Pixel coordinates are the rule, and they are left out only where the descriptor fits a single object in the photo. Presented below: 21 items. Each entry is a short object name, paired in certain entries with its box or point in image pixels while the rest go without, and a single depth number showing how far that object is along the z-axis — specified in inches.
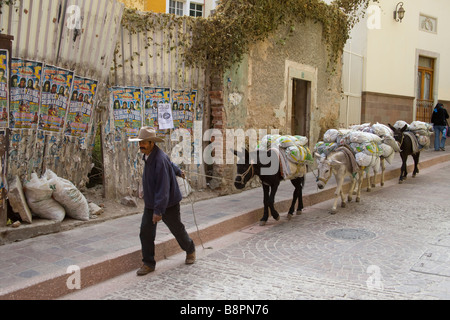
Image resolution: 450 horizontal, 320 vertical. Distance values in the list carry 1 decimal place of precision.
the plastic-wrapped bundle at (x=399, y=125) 456.2
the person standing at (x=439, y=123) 655.8
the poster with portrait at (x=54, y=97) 242.5
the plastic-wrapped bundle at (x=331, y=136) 345.7
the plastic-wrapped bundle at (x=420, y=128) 462.0
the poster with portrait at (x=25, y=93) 226.7
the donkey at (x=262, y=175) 273.0
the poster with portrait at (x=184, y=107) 323.0
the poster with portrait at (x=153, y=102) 301.5
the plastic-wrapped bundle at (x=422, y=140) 459.8
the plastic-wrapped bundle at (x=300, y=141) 292.0
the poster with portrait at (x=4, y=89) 212.5
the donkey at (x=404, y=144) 446.0
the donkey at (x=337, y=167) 315.6
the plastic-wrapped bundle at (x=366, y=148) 329.1
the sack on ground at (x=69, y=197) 237.0
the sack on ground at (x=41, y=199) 229.0
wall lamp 652.7
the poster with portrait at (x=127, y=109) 284.0
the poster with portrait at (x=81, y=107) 258.5
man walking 186.2
